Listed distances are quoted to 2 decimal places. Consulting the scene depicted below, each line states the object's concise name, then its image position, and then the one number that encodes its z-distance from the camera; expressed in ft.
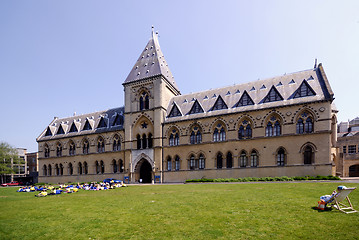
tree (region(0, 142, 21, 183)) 216.54
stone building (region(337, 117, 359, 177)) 147.86
